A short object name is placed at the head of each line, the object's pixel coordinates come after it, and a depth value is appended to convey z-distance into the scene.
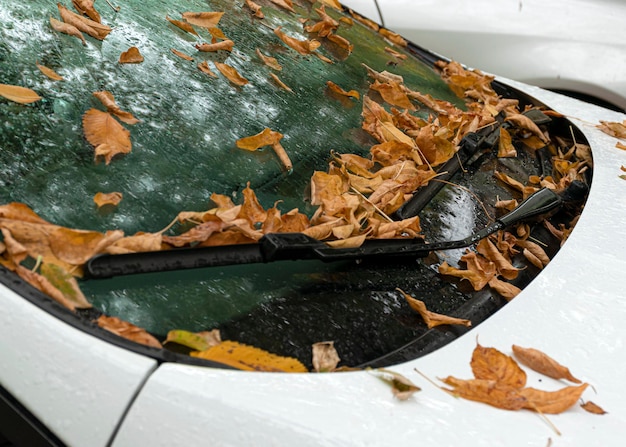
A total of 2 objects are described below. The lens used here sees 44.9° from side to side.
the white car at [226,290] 1.01
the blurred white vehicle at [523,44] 3.64
